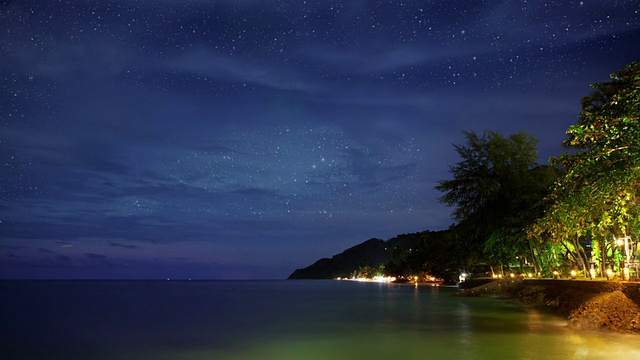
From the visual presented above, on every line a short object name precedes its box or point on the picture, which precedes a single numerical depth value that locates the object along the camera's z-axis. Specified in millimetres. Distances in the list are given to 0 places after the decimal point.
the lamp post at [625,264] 27688
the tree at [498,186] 49156
